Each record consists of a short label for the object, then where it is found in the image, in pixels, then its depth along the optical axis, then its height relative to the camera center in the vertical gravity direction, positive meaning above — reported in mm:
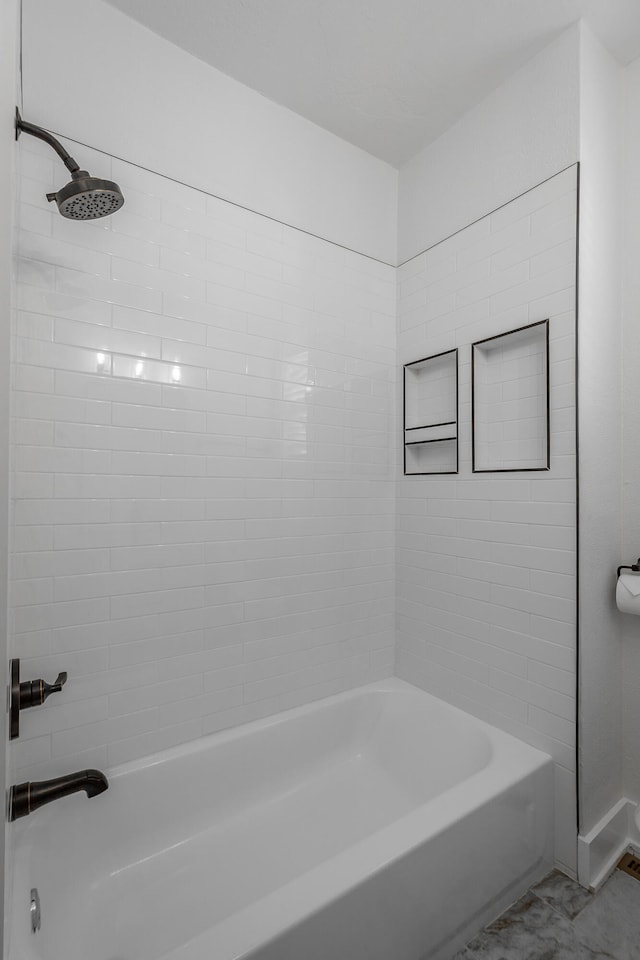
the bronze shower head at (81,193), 1245 +765
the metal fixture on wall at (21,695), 843 -412
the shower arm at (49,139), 1256 +895
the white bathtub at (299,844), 1157 -1109
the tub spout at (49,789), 1062 -784
